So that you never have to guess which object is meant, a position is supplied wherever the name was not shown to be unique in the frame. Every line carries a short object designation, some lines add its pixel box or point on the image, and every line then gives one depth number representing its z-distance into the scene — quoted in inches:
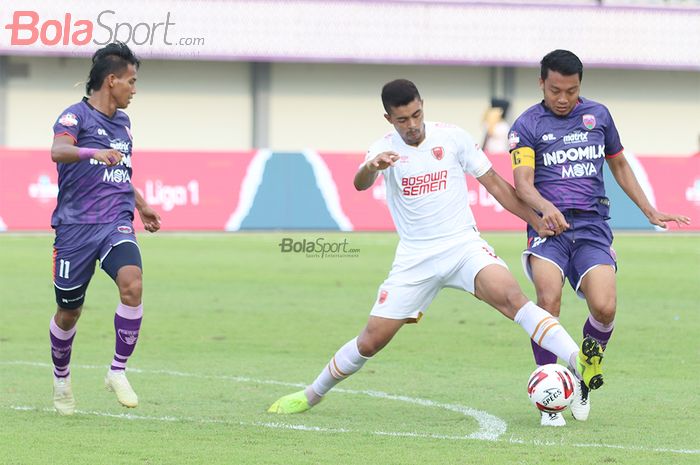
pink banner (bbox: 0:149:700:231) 1913.1
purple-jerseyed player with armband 665.0
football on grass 619.5
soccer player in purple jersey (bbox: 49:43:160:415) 663.1
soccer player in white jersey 644.1
